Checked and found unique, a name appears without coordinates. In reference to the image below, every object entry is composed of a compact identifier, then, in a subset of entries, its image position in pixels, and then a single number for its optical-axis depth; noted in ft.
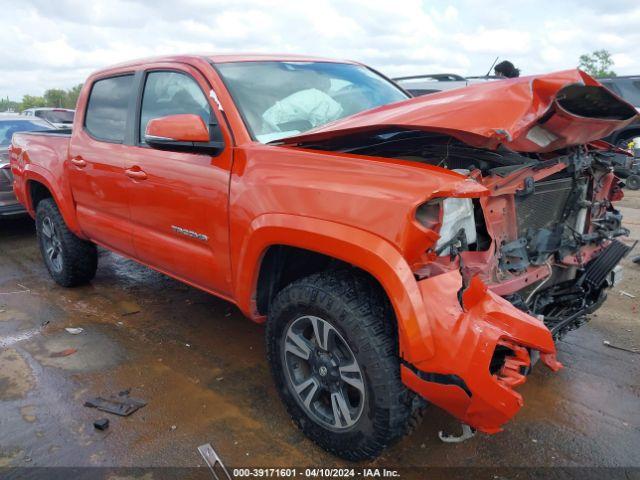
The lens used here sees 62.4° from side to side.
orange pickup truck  6.61
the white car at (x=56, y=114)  50.75
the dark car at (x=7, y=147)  21.18
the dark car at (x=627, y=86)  30.12
